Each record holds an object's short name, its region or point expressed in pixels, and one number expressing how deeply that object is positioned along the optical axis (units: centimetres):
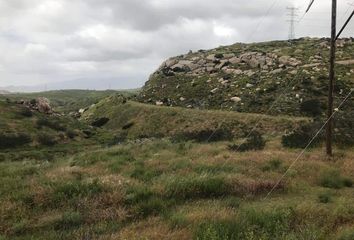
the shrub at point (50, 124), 5847
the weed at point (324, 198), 1461
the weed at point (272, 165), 2011
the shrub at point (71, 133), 5635
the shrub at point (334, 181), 1786
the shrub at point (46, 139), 5089
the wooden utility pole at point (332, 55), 2486
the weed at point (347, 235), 949
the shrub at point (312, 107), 5347
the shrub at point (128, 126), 6806
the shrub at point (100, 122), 7890
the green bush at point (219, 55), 9804
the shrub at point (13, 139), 4744
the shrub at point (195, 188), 1398
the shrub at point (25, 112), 6183
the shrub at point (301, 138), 2900
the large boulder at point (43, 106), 7088
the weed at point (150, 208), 1185
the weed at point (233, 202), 1283
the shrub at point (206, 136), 4067
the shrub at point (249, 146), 2784
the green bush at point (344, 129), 2939
